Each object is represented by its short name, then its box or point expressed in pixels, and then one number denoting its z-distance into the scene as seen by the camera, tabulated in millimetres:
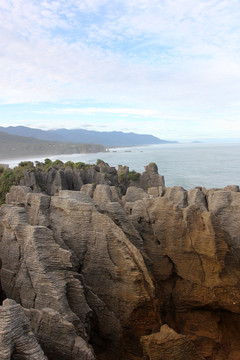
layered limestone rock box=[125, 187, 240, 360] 12391
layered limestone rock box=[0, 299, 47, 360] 6168
